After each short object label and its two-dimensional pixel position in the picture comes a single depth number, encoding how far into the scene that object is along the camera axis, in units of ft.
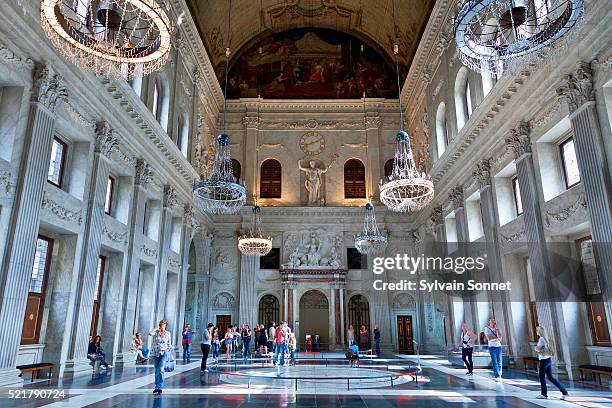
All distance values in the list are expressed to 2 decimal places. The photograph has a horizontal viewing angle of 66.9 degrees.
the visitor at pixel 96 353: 35.76
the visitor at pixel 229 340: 49.42
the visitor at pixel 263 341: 51.70
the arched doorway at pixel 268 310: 70.95
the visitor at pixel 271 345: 58.87
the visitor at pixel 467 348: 34.91
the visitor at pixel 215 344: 50.08
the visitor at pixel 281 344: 39.01
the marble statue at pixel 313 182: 74.74
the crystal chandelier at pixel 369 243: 56.80
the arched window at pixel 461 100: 51.16
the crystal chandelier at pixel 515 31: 23.27
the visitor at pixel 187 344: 44.55
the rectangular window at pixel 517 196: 42.37
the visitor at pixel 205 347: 34.83
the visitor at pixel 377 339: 62.34
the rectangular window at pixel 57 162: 33.88
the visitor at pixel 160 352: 23.96
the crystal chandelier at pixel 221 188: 43.52
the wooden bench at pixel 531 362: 37.18
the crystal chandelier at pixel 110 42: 22.20
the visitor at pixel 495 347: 30.07
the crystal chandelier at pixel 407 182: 41.27
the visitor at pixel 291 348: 43.29
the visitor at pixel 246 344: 52.49
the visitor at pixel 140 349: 42.22
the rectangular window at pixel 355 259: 72.74
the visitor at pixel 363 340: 59.16
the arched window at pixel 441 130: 58.85
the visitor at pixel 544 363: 22.88
